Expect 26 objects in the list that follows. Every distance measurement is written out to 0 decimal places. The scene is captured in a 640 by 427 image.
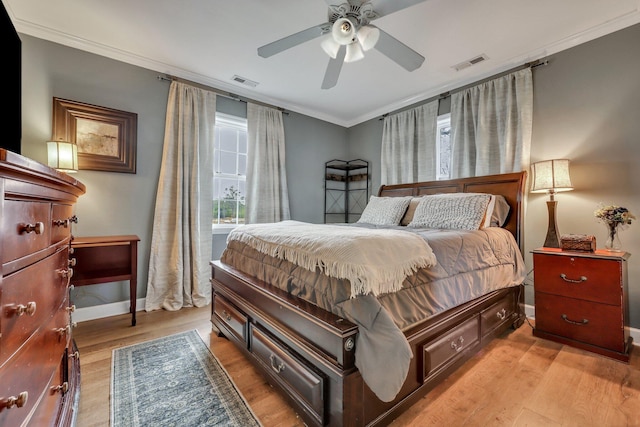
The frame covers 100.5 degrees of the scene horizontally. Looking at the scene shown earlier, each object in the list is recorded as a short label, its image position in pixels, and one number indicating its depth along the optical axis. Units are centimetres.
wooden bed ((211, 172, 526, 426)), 114
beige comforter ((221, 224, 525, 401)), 108
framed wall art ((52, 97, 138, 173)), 249
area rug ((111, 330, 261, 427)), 136
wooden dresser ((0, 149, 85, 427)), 57
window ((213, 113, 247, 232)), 351
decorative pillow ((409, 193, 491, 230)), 227
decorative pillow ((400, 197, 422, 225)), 290
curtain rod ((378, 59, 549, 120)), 264
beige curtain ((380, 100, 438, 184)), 349
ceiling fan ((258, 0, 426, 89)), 172
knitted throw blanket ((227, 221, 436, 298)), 115
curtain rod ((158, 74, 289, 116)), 301
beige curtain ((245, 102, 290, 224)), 362
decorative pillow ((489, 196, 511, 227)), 253
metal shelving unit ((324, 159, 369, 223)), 451
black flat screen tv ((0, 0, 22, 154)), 141
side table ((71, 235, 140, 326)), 230
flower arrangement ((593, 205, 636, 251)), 201
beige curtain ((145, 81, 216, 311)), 291
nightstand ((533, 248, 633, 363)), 189
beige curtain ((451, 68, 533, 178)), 270
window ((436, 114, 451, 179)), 342
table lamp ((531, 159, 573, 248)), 229
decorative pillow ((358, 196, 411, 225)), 294
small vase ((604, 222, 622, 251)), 208
